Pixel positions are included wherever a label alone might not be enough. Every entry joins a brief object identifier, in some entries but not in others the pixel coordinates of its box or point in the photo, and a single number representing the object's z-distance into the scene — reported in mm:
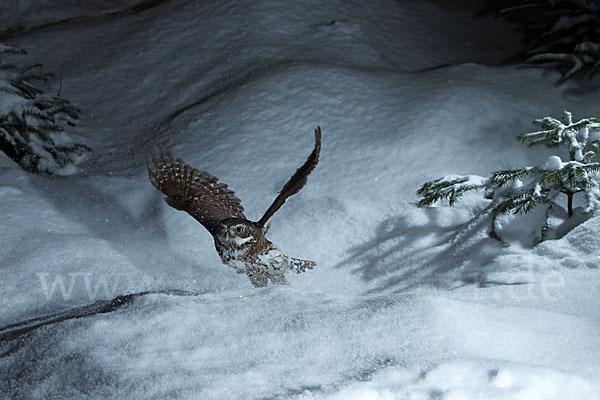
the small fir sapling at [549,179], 2424
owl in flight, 2180
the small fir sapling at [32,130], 3879
